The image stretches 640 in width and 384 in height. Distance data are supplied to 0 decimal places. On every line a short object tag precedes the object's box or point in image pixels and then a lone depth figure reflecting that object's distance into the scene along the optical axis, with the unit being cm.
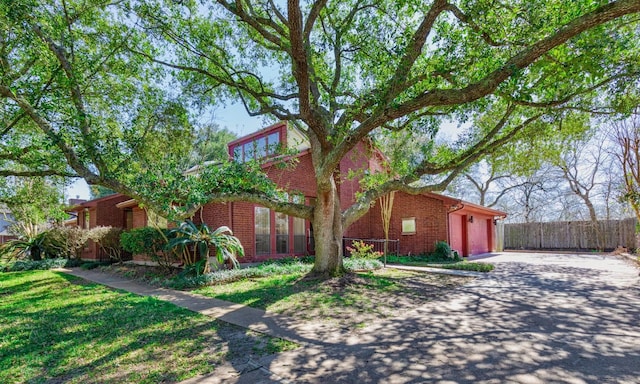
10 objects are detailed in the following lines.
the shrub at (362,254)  1287
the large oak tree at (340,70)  636
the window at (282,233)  1421
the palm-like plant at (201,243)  1011
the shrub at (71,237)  1560
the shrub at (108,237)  1440
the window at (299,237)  1479
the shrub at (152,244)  1102
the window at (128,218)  1822
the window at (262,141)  1638
